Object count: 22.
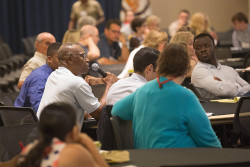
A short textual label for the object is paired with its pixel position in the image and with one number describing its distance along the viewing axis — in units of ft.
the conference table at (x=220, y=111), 24.37
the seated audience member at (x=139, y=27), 59.49
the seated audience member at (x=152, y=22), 64.27
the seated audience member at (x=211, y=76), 30.29
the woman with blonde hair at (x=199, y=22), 57.27
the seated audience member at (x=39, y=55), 34.50
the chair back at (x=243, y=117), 24.12
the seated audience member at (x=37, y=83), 28.53
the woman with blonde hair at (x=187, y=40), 34.46
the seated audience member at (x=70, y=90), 23.42
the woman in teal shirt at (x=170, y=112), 18.13
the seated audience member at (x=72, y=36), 46.22
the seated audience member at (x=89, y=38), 45.30
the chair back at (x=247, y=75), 32.70
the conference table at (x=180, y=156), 16.38
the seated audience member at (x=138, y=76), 22.52
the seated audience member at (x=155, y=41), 37.84
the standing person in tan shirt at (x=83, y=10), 72.35
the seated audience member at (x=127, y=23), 75.08
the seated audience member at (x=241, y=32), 64.92
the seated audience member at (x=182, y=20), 75.61
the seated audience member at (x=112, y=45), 52.12
